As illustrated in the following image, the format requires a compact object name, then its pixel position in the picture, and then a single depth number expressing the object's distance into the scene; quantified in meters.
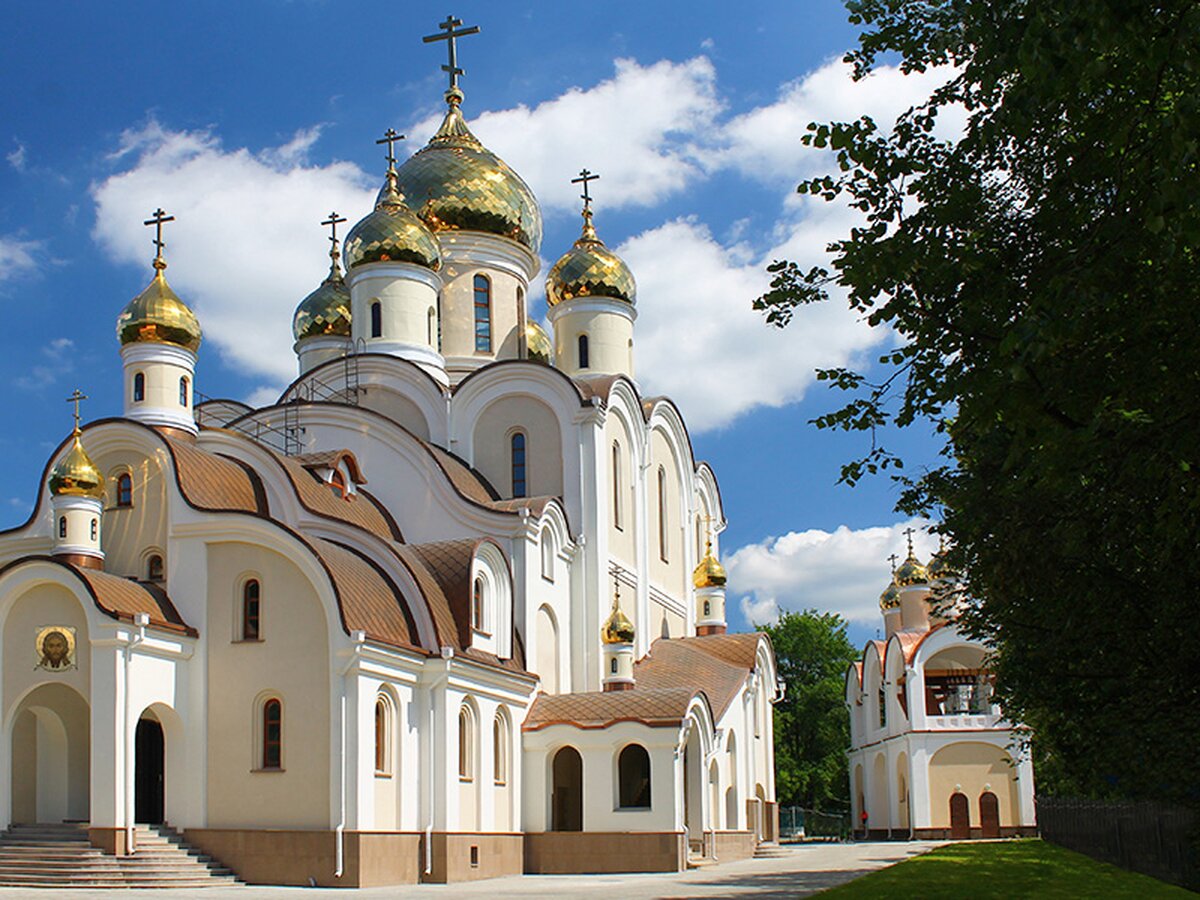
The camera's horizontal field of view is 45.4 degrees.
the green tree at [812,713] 54.72
